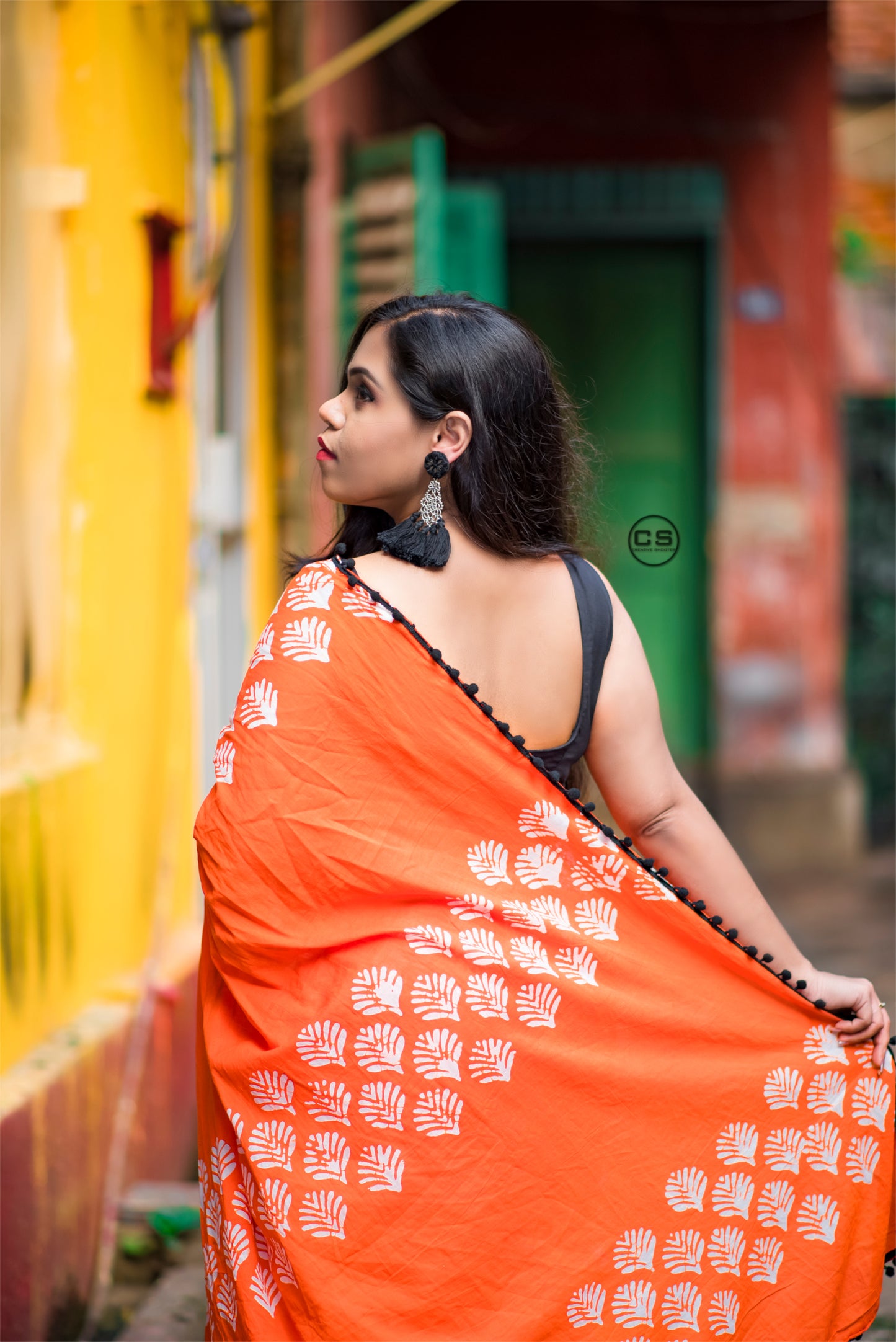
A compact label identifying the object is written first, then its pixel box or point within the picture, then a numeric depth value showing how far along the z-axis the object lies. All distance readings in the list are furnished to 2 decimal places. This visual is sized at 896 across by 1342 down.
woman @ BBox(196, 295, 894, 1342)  3.97
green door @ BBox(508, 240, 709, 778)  12.05
